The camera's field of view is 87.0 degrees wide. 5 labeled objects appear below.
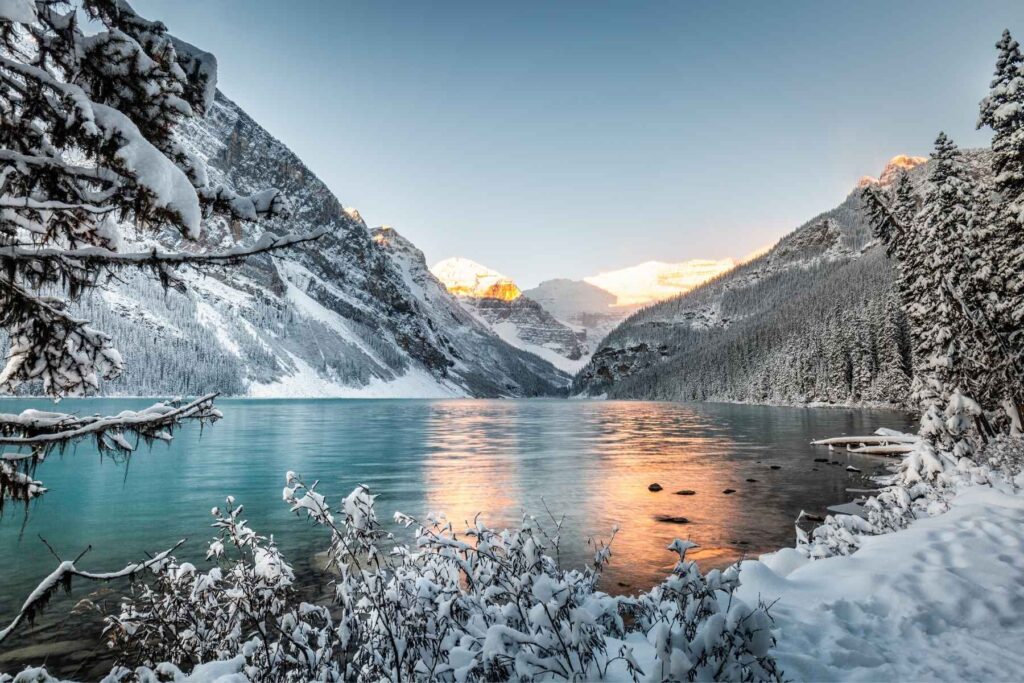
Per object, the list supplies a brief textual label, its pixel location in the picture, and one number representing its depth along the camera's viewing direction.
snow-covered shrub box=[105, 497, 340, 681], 4.93
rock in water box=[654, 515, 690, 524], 18.73
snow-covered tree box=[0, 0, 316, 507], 3.51
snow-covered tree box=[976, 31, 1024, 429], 18.78
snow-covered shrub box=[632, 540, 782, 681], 3.90
